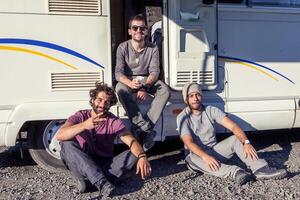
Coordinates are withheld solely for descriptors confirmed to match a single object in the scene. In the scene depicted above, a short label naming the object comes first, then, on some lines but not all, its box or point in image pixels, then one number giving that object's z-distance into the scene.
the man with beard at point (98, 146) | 4.82
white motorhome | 5.47
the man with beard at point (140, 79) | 5.65
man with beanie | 5.28
